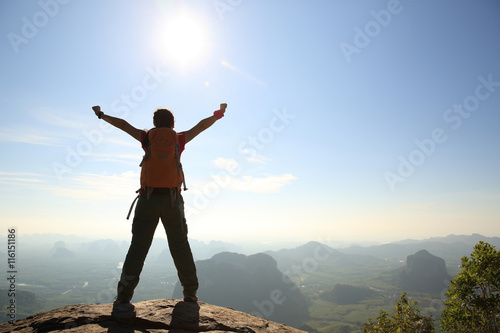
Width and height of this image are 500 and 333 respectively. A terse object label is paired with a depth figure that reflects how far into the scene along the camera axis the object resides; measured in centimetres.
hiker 564
